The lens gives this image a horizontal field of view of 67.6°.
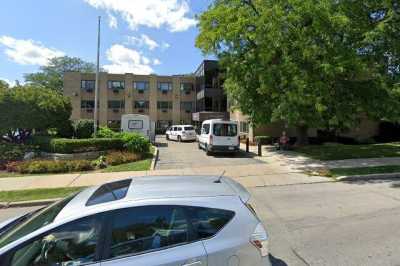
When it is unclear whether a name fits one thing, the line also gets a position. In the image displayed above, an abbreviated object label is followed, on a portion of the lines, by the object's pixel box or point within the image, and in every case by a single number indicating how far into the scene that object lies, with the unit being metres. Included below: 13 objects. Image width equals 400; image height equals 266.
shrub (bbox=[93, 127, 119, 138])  20.43
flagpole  21.07
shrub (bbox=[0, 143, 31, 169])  15.70
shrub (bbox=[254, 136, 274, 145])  25.58
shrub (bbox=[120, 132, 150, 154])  17.72
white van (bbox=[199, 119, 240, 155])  18.73
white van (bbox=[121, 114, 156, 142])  26.69
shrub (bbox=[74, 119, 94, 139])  22.30
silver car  2.73
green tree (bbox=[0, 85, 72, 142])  17.94
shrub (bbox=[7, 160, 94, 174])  13.61
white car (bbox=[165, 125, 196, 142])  31.50
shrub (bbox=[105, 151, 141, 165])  15.20
